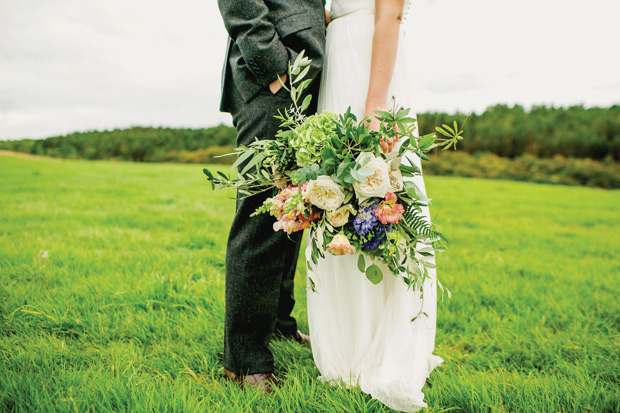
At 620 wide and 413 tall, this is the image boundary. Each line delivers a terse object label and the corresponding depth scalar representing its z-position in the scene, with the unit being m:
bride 1.61
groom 1.53
